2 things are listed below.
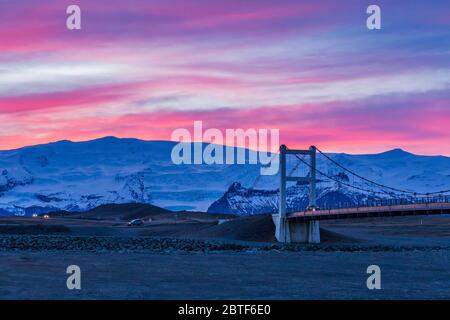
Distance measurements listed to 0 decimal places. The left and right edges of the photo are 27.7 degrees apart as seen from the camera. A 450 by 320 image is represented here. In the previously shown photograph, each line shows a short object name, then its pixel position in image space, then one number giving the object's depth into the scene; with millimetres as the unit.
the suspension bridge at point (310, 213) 67000
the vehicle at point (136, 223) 128175
